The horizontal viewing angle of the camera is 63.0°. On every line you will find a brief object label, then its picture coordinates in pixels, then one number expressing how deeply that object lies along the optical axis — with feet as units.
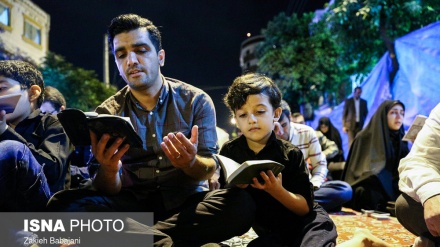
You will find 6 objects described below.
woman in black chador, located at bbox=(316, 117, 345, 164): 22.12
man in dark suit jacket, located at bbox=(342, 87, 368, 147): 22.95
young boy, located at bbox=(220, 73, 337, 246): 5.90
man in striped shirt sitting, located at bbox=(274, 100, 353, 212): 11.41
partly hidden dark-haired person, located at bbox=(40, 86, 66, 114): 10.97
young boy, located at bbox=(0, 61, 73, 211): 5.39
